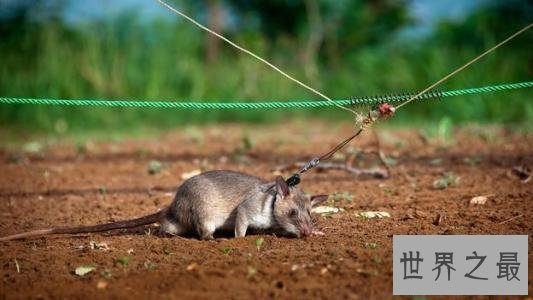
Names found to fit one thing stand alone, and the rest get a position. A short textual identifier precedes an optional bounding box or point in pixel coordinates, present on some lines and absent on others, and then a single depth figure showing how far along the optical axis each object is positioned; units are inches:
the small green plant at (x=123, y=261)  322.0
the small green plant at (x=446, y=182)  468.8
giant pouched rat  369.4
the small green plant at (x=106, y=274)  306.3
